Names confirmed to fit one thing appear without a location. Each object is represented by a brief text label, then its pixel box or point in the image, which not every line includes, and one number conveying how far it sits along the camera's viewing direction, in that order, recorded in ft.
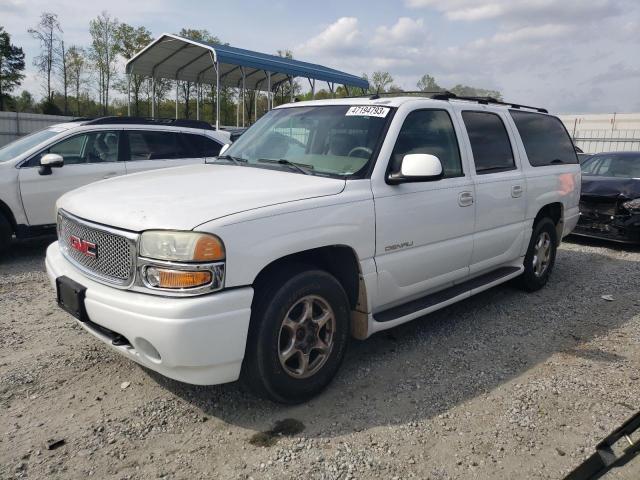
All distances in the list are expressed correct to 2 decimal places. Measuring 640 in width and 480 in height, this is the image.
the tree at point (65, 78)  108.22
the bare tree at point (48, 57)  100.22
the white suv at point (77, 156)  20.27
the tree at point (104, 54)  105.70
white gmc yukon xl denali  8.46
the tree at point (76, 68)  108.58
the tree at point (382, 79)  142.41
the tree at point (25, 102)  125.48
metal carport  51.83
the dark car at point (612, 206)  24.99
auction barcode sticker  12.03
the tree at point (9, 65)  116.26
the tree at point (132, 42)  106.11
